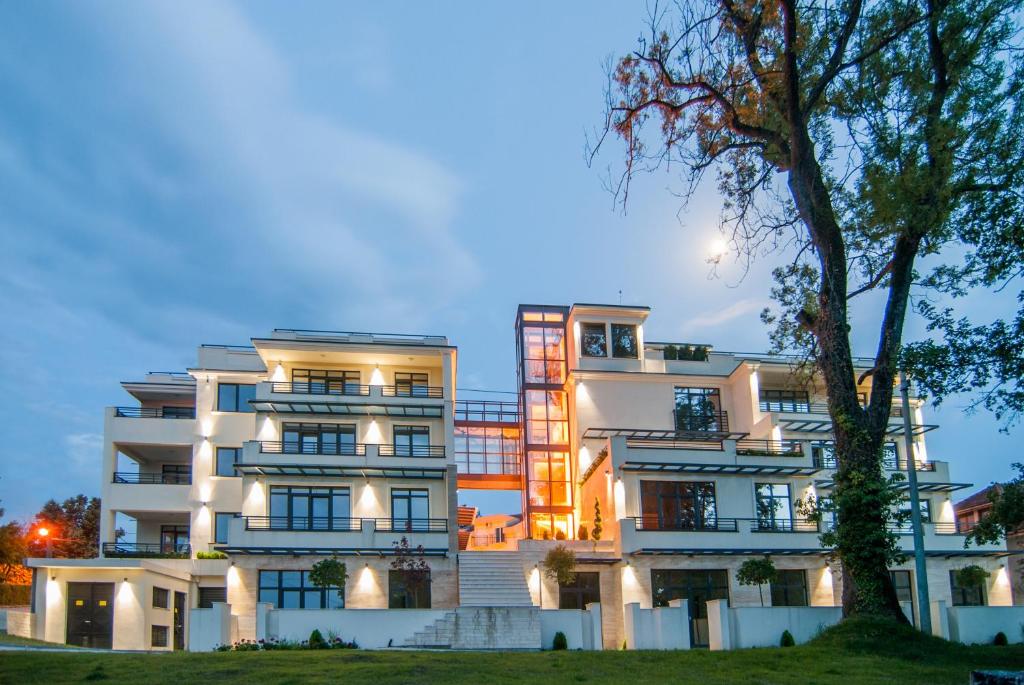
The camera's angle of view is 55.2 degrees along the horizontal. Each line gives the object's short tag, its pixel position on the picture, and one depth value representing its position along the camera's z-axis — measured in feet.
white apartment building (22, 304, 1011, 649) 112.68
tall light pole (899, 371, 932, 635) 68.13
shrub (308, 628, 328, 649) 83.05
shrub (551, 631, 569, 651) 88.02
